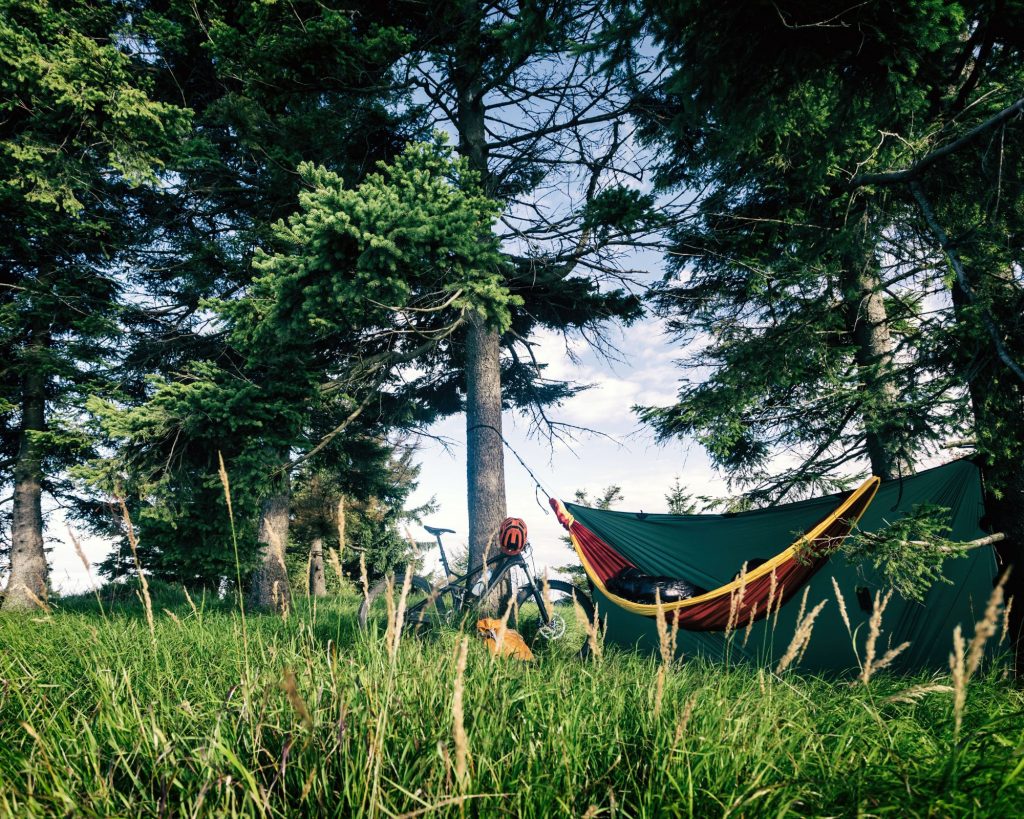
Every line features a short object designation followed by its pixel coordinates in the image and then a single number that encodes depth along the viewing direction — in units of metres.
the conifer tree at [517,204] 4.96
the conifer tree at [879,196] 2.24
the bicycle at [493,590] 3.39
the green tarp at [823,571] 3.52
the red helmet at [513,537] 3.81
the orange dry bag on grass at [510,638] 2.88
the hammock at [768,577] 3.03
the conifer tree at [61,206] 4.90
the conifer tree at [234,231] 4.55
